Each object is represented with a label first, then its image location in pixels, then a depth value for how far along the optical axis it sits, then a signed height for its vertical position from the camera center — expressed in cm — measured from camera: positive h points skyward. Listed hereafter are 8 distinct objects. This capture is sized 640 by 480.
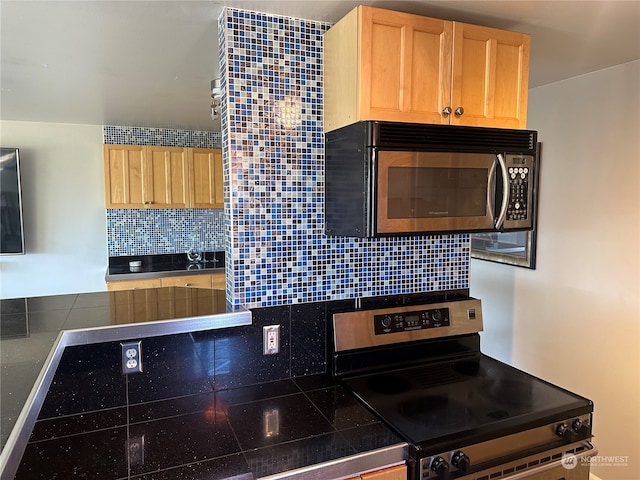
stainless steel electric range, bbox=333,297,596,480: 142 -72
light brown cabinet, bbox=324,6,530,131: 153 +49
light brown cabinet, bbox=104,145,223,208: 403 +26
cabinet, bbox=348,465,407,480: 133 -81
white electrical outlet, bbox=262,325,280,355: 177 -54
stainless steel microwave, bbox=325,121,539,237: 153 +9
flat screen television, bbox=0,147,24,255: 378 +3
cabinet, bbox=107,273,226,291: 385 -69
